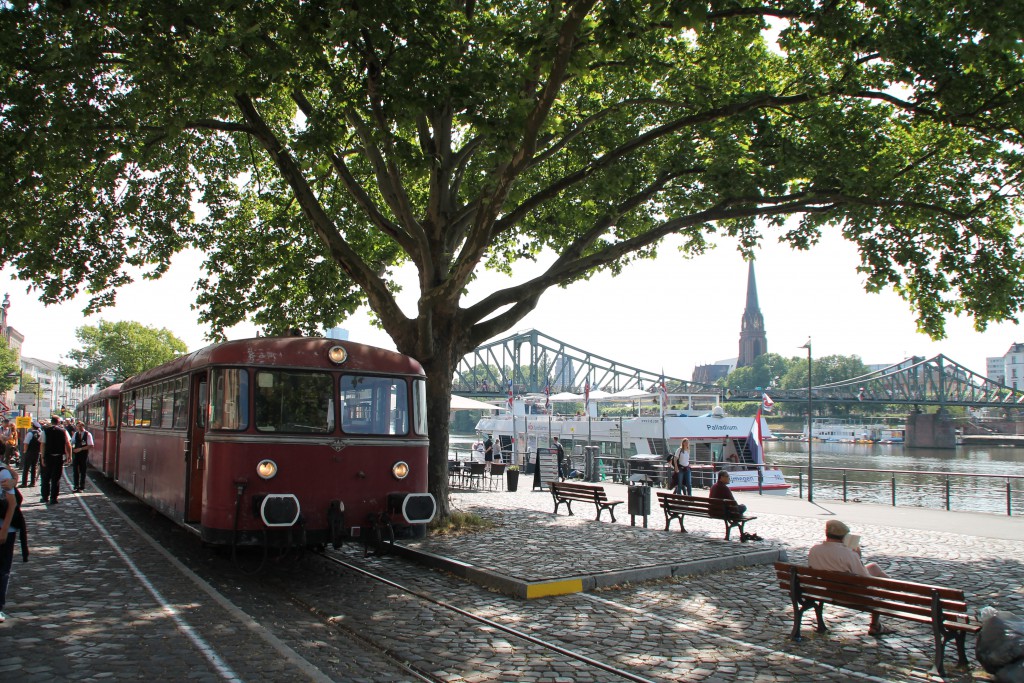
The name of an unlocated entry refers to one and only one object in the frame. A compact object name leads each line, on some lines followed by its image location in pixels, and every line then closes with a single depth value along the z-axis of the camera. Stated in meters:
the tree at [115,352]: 91.12
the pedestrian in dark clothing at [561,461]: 29.05
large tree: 10.36
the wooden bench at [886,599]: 6.70
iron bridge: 103.94
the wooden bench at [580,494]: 15.57
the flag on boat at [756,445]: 37.72
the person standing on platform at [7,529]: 6.98
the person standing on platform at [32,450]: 19.31
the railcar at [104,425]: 19.62
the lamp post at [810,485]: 21.78
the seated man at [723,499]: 13.13
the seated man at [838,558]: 7.86
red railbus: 9.18
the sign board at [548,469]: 29.24
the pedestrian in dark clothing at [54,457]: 16.11
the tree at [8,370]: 83.88
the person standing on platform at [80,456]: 19.95
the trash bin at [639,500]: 14.86
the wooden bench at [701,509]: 13.16
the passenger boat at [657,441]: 29.88
